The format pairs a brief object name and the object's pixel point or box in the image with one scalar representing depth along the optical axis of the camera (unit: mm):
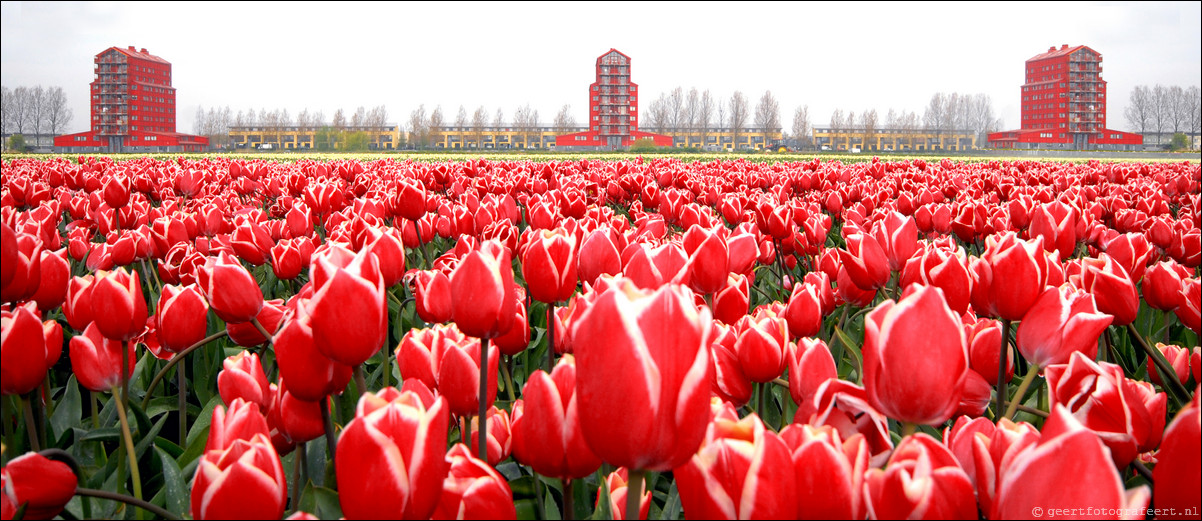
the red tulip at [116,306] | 1434
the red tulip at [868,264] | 2129
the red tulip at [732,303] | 1744
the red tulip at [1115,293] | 1611
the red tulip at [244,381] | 1240
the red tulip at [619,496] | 997
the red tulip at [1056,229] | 2471
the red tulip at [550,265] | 1517
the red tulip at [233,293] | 1451
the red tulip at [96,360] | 1462
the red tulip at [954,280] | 1501
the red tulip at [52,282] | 1625
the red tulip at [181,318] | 1538
